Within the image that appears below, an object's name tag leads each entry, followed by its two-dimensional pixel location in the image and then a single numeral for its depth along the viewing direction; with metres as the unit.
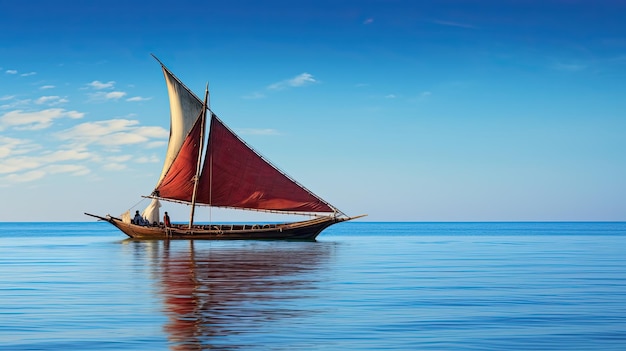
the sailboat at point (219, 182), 67.56
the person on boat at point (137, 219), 73.12
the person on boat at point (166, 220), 70.50
